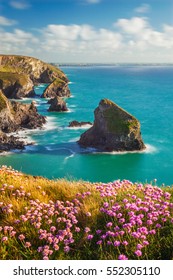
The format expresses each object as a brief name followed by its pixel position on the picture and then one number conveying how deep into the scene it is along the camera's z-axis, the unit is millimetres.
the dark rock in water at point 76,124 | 107100
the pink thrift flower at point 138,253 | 6152
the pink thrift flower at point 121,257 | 6170
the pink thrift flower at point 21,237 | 7027
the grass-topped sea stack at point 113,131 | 79750
